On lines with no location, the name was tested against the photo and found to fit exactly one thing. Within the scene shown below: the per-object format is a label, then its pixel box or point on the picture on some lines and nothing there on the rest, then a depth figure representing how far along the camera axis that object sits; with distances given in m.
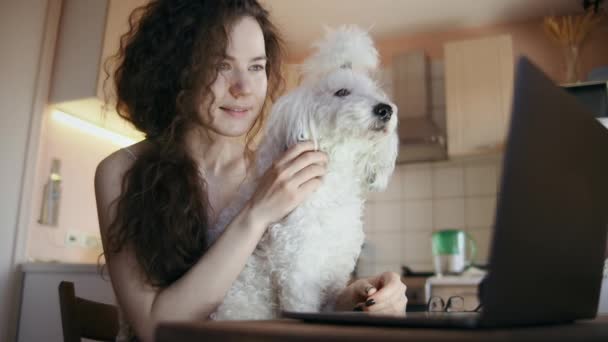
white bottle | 2.79
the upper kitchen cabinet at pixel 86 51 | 2.75
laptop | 0.38
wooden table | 0.36
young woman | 0.85
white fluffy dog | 0.90
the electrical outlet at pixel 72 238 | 2.96
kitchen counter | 2.44
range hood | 3.51
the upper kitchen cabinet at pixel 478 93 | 3.41
